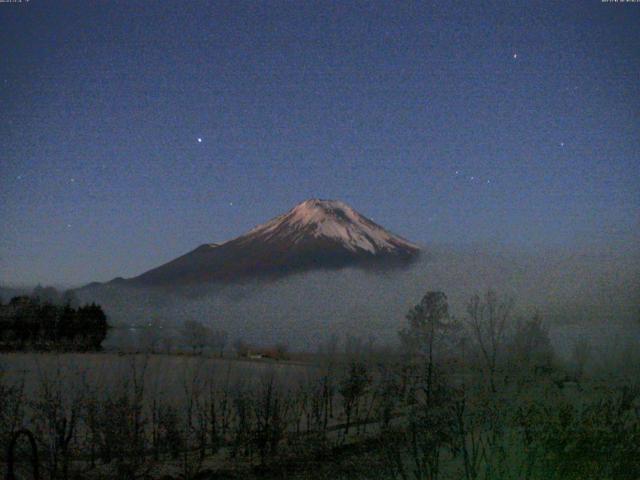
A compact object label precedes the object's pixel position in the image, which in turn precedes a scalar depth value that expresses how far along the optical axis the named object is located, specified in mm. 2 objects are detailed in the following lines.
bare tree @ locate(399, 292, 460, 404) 17766
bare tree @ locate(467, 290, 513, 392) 16266
